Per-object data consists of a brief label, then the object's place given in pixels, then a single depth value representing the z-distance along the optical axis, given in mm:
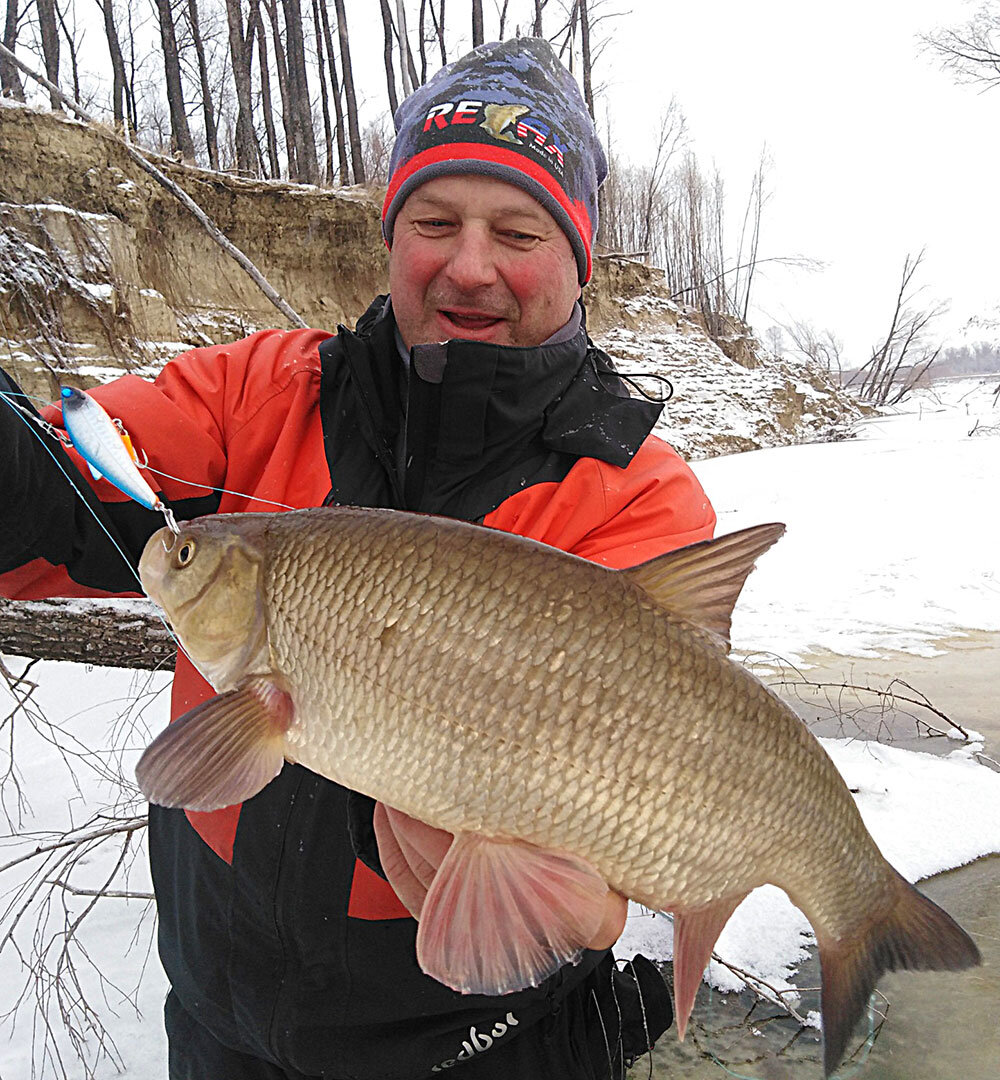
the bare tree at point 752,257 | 29875
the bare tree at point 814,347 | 34162
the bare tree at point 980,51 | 18016
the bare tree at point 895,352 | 30109
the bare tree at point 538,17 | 18797
